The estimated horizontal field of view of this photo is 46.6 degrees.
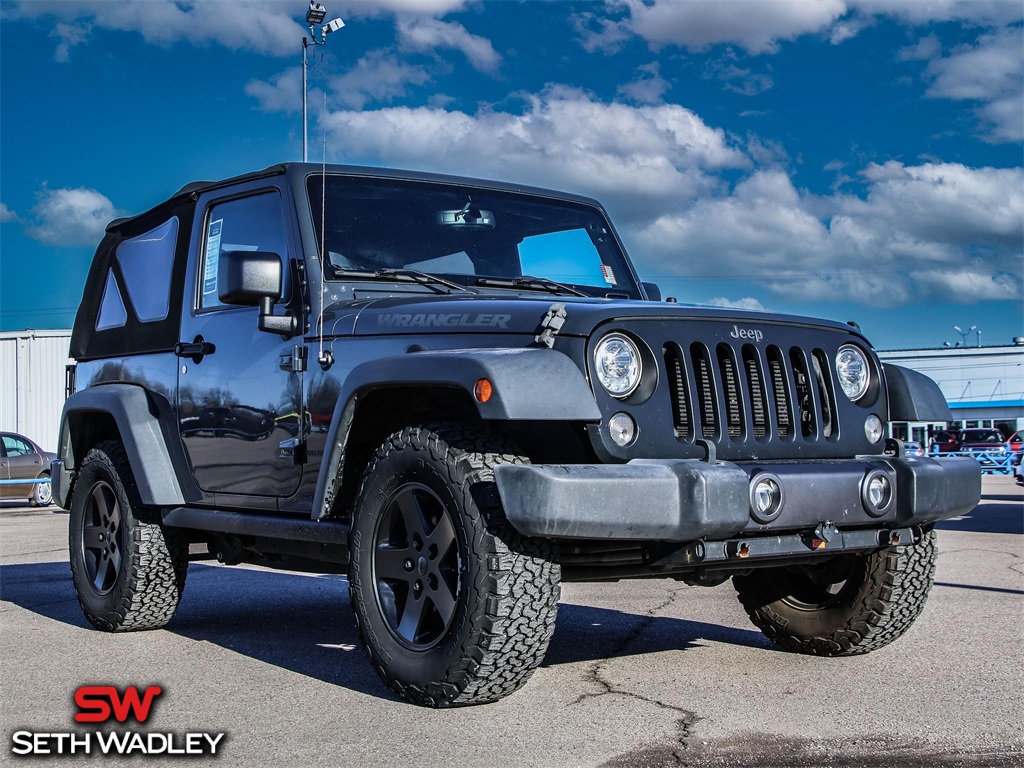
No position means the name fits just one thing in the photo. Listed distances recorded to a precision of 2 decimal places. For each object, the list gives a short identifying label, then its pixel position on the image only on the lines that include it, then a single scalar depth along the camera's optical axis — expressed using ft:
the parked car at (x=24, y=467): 67.41
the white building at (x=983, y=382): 192.13
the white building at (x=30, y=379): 114.42
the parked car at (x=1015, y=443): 99.21
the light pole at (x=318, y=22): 18.45
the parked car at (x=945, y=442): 118.56
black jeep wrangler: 13.16
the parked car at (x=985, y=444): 95.71
